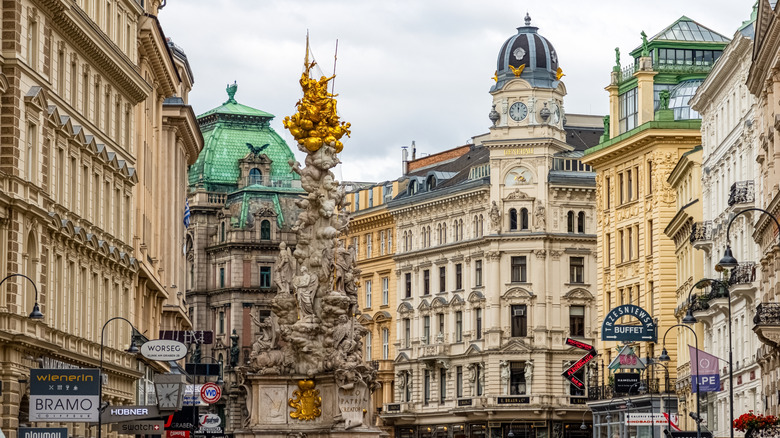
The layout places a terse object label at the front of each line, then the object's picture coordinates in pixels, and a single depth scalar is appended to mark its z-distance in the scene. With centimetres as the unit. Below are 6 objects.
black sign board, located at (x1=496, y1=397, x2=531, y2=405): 11544
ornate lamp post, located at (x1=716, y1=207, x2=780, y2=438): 4603
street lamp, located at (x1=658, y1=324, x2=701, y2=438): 7044
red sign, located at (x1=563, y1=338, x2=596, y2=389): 10406
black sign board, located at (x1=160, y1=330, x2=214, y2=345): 7250
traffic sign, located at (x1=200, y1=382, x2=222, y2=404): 6406
